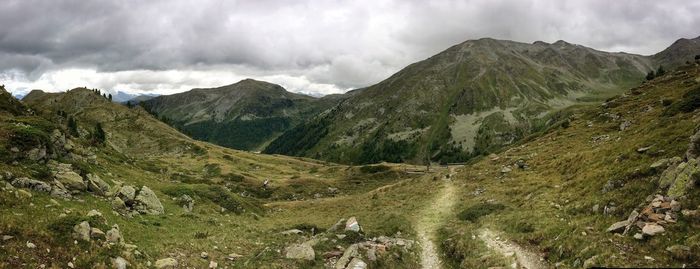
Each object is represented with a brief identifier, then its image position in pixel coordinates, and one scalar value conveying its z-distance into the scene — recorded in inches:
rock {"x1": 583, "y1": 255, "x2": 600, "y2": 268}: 715.7
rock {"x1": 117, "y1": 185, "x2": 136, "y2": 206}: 1220.5
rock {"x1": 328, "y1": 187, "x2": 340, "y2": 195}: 3239.4
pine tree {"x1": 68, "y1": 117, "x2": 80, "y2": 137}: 2979.8
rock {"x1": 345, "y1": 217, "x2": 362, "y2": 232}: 1252.6
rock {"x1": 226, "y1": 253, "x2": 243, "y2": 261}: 951.5
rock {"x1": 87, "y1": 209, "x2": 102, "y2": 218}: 853.9
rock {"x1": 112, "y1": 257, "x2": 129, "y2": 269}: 683.6
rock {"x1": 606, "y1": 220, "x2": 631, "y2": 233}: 827.4
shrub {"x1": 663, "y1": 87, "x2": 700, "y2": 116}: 1571.1
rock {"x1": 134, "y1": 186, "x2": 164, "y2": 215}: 1235.2
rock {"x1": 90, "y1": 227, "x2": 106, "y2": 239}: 754.2
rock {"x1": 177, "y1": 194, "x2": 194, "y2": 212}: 1492.4
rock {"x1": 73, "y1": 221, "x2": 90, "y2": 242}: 728.3
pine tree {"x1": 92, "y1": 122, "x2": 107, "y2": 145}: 3603.3
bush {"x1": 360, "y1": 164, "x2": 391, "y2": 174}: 4242.1
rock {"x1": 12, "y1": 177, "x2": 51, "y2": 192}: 948.6
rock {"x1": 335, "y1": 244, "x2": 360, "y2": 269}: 944.3
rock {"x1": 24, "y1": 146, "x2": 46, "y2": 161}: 1168.2
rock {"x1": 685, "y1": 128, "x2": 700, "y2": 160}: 885.8
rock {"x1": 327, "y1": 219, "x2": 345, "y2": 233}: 1288.8
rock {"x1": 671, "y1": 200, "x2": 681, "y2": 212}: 763.4
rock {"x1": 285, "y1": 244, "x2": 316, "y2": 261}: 978.7
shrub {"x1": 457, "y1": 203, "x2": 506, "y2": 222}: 1434.5
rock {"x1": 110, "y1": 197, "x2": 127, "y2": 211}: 1134.8
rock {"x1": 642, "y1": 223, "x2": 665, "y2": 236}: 728.3
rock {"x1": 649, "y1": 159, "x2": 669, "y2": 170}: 1021.8
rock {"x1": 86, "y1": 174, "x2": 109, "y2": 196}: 1177.4
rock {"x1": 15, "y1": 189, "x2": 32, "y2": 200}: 853.2
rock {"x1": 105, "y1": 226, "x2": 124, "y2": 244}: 776.3
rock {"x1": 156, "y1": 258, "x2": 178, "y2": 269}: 788.0
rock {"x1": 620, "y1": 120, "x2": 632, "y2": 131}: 2184.9
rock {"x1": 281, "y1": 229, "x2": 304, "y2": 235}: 1327.5
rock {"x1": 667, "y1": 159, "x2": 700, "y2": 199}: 805.2
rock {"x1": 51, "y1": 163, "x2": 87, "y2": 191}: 1112.5
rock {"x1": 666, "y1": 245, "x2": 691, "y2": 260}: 627.5
